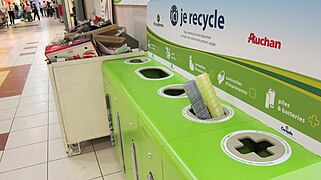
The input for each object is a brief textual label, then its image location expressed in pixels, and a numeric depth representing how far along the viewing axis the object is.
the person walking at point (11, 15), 18.75
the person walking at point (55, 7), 21.54
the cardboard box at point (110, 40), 2.71
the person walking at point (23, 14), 20.80
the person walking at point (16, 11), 22.33
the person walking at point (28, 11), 20.80
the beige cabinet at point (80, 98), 2.41
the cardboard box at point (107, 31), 2.92
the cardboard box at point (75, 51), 2.42
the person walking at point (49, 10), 23.78
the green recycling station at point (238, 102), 0.91
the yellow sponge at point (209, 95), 1.27
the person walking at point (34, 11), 21.80
